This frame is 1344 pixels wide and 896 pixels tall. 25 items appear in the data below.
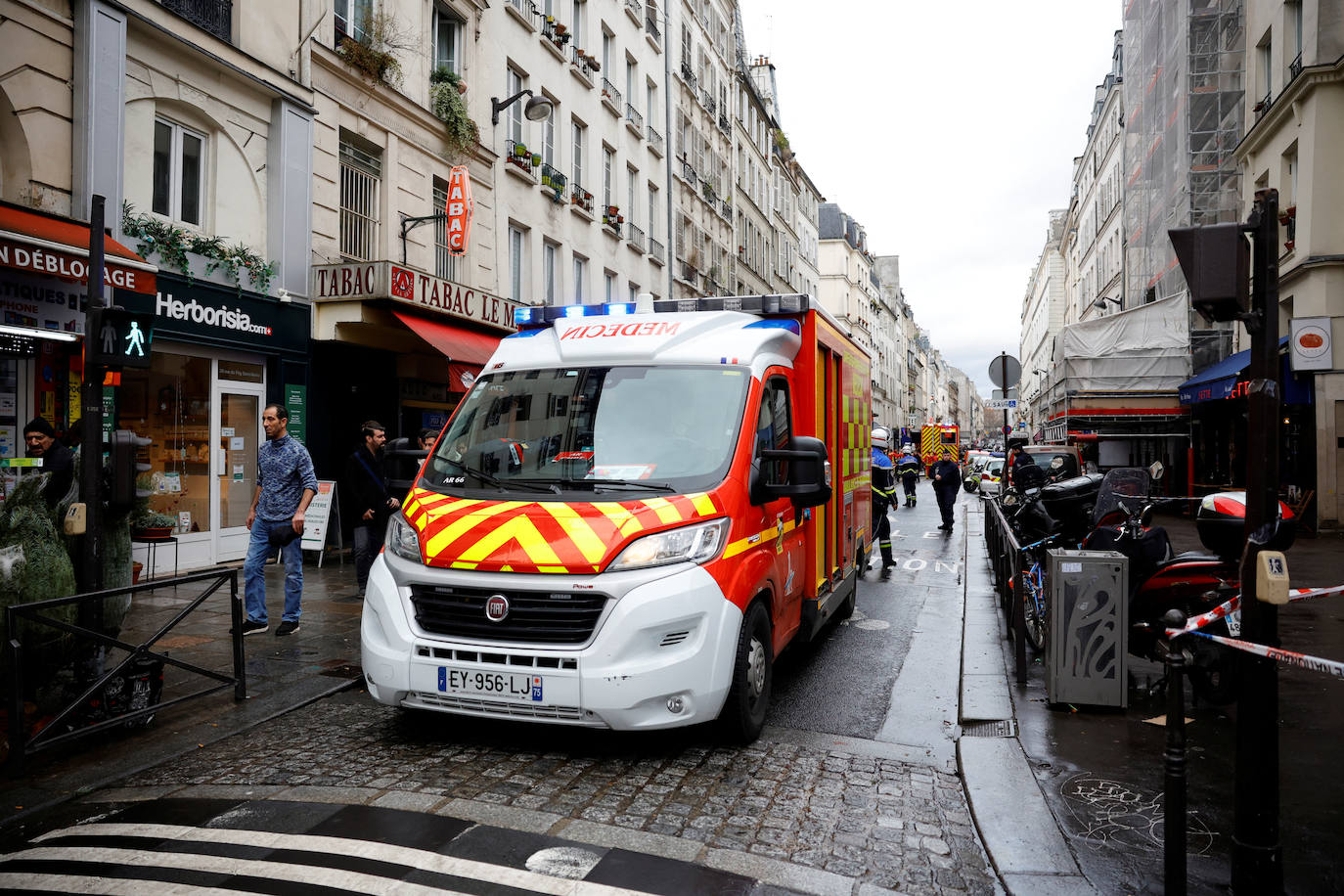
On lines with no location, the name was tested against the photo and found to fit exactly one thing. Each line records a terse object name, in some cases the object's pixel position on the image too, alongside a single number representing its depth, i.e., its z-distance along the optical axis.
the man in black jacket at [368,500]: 8.98
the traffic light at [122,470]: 5.18
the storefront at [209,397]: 10.95
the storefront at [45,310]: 8.47
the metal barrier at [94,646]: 4.38
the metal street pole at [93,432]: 5.09
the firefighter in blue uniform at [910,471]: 23.66
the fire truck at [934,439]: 47.67
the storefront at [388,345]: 13.12
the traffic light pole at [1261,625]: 3.29
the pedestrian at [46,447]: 7.29
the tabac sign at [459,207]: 16.09
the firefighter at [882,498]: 12.80
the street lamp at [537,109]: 17.20
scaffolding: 23.80
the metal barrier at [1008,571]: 6.52
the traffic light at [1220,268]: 3.42
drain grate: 5.36
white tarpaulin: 25.11
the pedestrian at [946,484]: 18.03
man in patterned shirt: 7.64
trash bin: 5.69
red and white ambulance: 4.34
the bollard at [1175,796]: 3.11
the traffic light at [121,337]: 5.16
